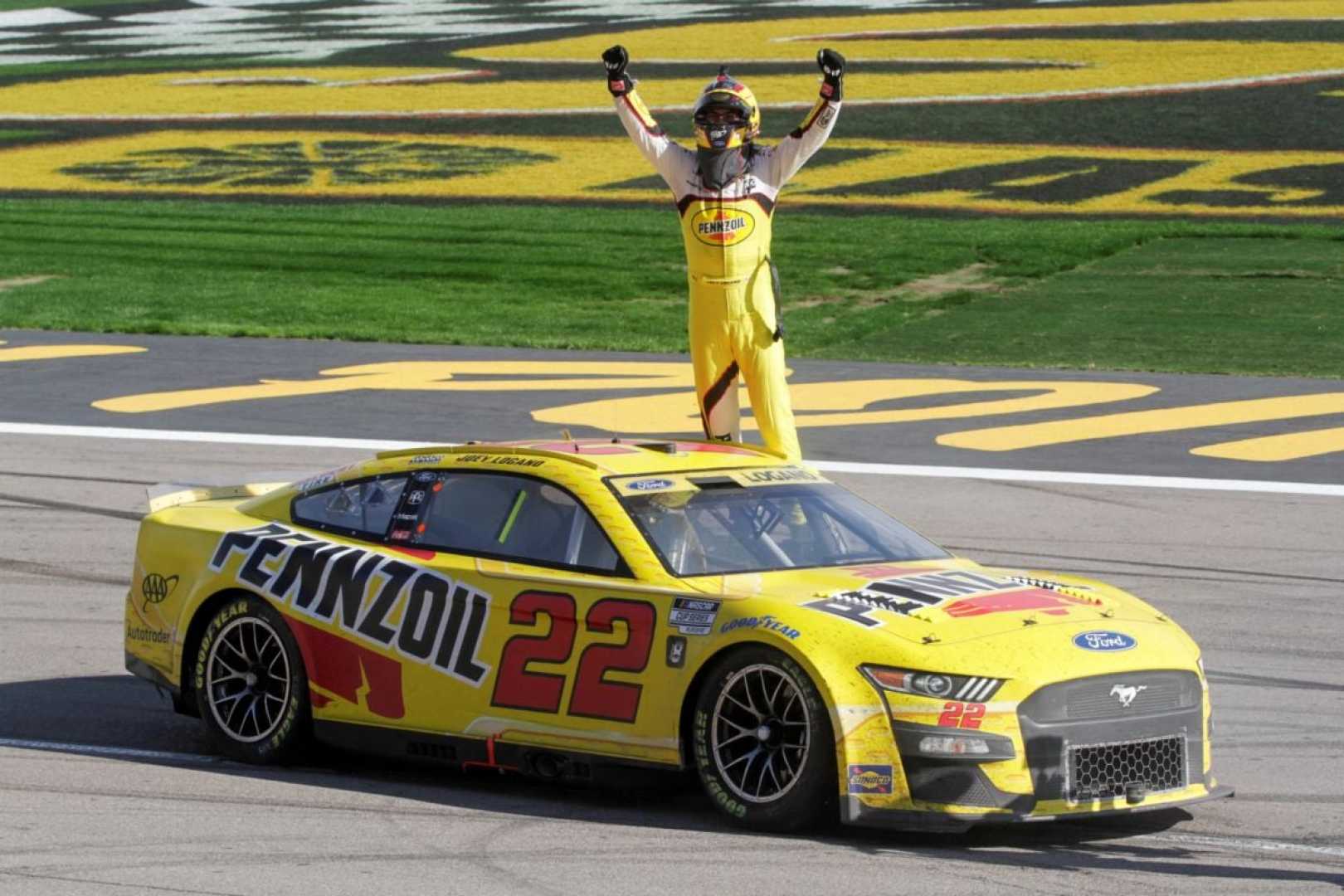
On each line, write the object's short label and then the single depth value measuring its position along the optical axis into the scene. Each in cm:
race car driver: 2269
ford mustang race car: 1319
